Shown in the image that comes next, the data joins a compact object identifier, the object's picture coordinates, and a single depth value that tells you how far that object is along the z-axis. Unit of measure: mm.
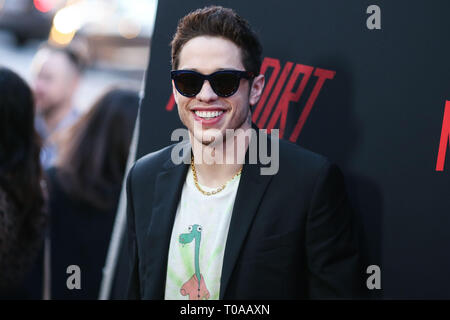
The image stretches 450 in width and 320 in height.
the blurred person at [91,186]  2961
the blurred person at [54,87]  4512
